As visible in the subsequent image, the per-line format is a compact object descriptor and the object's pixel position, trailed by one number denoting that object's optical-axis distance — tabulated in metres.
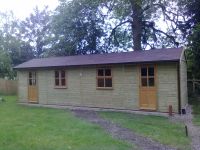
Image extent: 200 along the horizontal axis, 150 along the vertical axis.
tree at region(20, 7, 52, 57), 24.96
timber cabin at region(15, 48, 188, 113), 8.53
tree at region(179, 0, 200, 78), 12.11
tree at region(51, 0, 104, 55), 17.54
